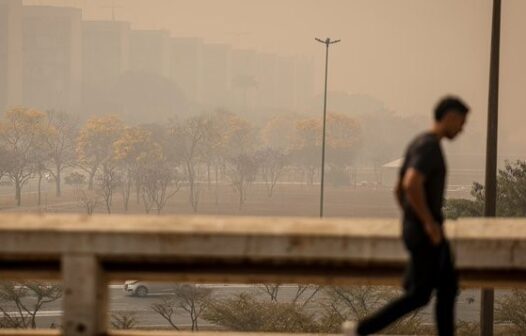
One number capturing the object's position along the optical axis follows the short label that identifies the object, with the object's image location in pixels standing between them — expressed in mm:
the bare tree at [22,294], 52594
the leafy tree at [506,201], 76375
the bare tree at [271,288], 67462
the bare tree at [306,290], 69900
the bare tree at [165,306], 55688
